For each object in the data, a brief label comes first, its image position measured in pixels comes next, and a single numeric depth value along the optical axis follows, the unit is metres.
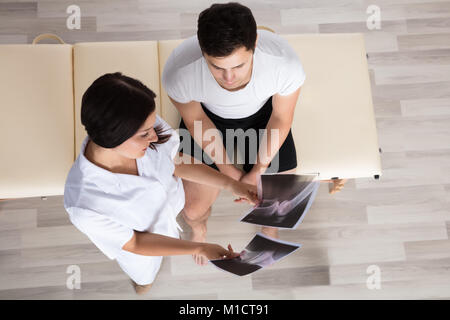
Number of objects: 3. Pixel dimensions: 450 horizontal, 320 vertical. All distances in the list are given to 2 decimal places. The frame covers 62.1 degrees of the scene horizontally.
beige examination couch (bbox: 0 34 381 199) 1.76
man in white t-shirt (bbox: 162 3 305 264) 1.25
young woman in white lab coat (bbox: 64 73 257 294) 1.10
